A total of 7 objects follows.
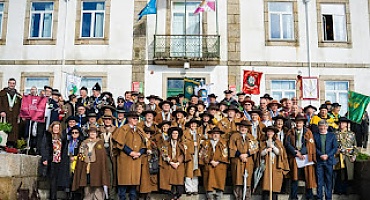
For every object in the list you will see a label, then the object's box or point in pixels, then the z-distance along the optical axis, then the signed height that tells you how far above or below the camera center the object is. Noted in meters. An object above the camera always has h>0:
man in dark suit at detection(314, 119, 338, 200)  8.55 -0.71
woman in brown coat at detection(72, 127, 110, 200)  8.02 -0.96
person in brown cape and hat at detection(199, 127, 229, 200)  8.52 -0.83
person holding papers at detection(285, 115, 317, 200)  8.60 -0.61
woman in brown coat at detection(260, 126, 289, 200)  8.38 -0.77
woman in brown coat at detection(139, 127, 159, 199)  8.34 -1.00
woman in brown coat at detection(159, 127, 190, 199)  8.47 -0.85
